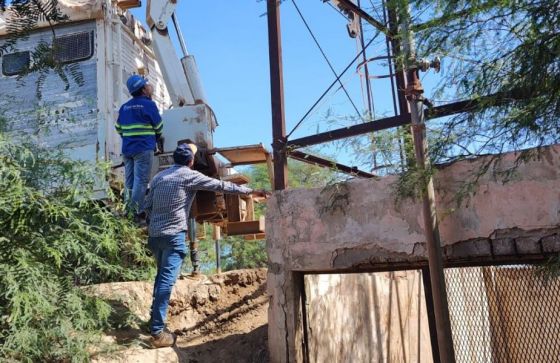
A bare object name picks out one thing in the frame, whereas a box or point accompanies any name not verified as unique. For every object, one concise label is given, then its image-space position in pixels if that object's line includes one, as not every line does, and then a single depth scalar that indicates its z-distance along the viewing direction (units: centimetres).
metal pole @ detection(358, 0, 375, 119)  684
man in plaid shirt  479
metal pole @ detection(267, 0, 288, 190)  546
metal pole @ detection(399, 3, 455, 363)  399
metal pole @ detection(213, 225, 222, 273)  895
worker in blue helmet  609
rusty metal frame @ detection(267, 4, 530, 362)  332
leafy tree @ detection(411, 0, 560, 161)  250
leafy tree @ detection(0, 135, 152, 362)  409
